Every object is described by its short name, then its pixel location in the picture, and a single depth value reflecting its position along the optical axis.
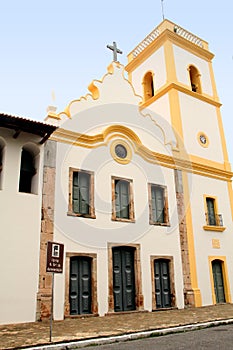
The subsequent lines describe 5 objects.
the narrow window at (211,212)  15.92
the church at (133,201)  11.19
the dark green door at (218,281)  14.85
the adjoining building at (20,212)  9.76
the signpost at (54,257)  7.21
